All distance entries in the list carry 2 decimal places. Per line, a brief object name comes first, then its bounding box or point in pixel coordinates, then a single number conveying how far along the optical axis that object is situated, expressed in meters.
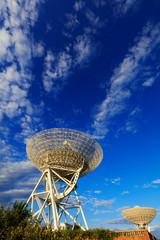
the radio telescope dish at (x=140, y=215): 53.38
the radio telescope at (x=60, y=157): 40.28
